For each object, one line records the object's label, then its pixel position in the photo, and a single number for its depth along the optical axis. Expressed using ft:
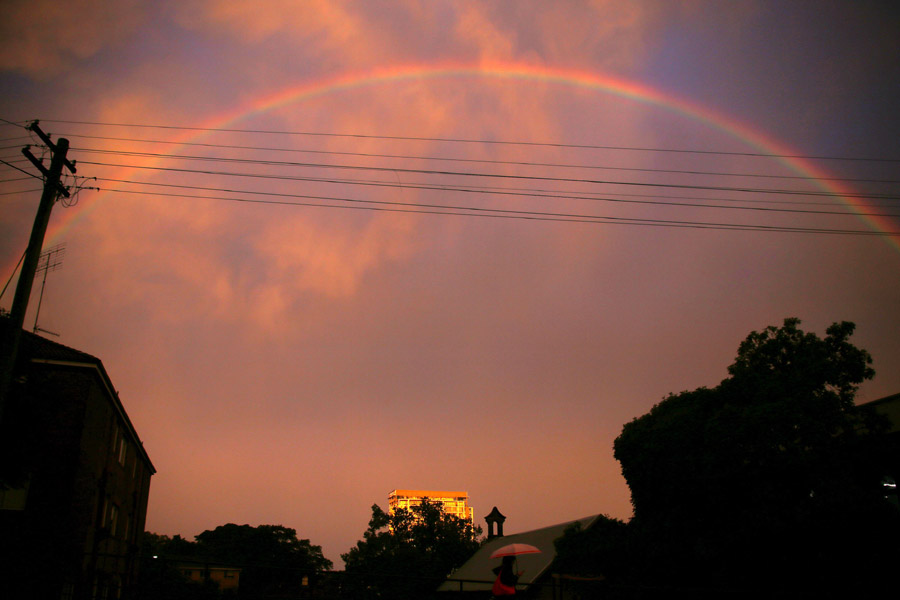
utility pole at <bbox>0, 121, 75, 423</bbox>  40.29
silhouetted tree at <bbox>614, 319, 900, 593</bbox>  63.21
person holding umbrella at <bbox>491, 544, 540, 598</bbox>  37.30
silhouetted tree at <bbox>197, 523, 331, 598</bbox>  334.44
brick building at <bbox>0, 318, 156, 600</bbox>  66.03
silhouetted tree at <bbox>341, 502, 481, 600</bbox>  253.24
